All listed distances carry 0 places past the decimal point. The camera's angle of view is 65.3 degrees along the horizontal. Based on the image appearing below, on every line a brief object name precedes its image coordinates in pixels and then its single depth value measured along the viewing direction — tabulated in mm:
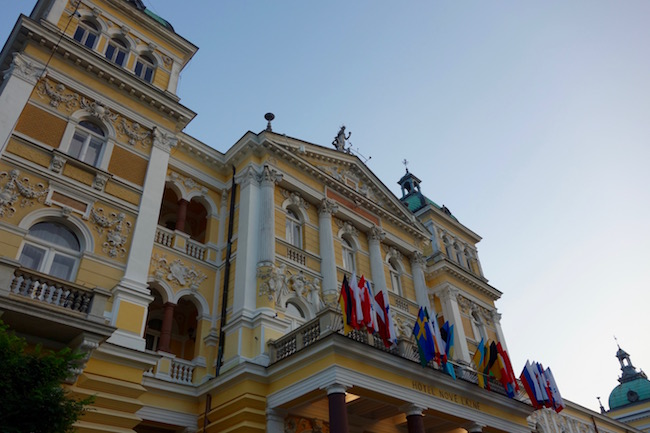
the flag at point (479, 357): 20247
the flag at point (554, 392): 21375
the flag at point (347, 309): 15242
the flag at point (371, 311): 15734
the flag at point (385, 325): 16375
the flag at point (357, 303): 15380
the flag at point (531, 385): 20844
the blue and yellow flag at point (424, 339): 16781
